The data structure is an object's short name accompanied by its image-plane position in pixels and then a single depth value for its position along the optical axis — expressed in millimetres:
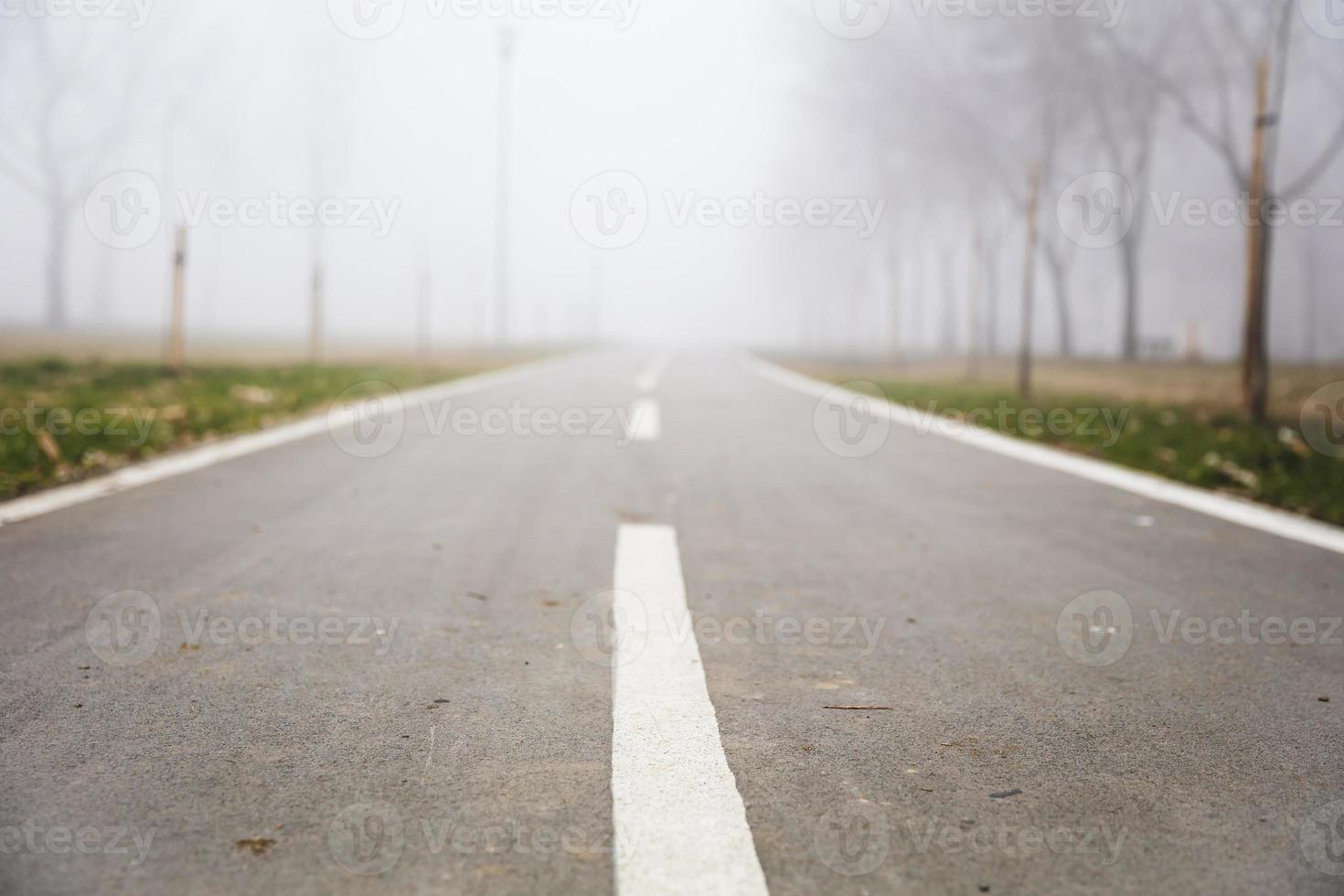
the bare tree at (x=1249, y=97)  9008
